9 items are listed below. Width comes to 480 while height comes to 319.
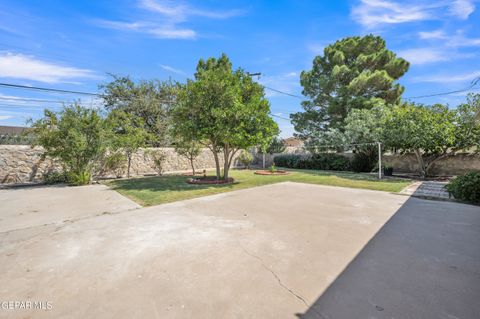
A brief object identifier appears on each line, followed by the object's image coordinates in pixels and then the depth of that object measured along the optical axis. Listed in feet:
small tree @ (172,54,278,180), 28.30
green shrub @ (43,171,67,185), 33.55
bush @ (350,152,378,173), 47.44
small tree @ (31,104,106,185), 29.14
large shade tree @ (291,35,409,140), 53.21
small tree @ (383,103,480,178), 33.09
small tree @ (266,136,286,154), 67.36
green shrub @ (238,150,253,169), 57.41
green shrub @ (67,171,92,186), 31.17
